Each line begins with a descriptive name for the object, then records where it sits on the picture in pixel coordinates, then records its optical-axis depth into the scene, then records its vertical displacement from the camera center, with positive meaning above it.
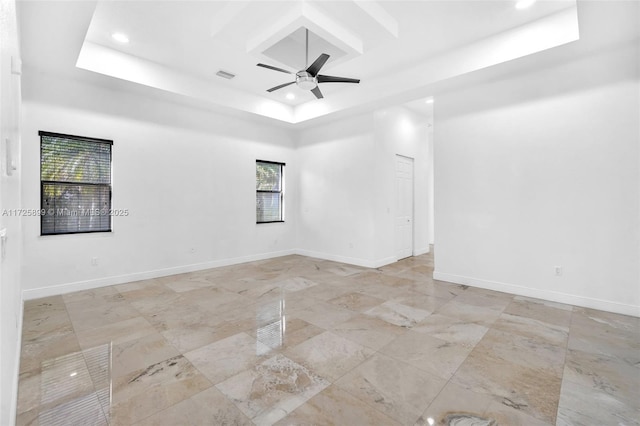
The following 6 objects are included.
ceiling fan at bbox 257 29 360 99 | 3.73 +1.77
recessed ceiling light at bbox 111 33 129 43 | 3.92 +2.34
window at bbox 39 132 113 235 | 4.27 +0.41
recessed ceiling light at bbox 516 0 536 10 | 3.32 +2.35
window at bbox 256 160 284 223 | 6.99 +0.47
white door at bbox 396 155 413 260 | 6.87 +0.09
